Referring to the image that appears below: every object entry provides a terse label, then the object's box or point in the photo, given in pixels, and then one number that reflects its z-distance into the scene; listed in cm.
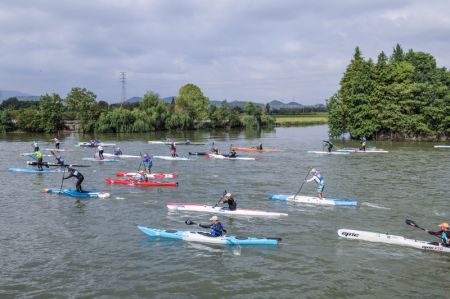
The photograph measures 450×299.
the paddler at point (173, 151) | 5462
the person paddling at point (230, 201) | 2619
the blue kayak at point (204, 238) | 2112
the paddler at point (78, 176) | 3180
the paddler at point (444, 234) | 2008
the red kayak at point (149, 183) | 3609
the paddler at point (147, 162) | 4058
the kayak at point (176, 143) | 7675
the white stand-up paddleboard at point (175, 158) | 5409
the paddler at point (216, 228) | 2131
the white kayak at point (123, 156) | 5625
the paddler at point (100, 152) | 5180
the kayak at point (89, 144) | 7099
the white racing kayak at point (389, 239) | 2030
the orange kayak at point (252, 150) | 6469
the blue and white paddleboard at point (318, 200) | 2919
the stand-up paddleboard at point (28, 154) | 5815
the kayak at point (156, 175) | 3984
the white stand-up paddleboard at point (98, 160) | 5199
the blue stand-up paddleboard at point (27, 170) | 4368
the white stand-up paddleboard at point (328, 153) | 6075
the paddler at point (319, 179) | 3000
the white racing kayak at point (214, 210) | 2669
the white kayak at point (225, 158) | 5444
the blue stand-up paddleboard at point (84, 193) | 3134
